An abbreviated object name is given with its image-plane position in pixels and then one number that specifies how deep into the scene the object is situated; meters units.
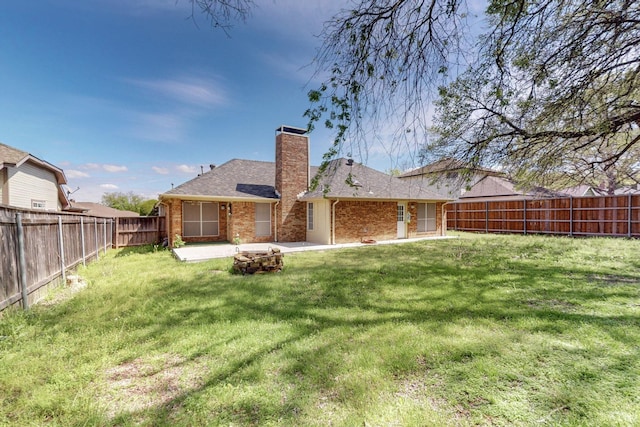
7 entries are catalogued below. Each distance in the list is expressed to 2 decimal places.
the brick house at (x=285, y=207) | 13.26
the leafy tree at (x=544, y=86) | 4.40
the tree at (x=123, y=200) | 37.75
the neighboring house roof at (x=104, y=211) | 27.33
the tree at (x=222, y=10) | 2.67
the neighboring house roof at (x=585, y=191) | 21.59
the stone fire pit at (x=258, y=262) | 7.30
